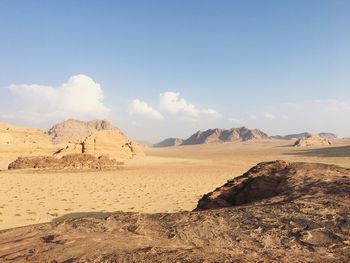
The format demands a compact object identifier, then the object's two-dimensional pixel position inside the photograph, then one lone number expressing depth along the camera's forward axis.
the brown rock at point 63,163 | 31.86
